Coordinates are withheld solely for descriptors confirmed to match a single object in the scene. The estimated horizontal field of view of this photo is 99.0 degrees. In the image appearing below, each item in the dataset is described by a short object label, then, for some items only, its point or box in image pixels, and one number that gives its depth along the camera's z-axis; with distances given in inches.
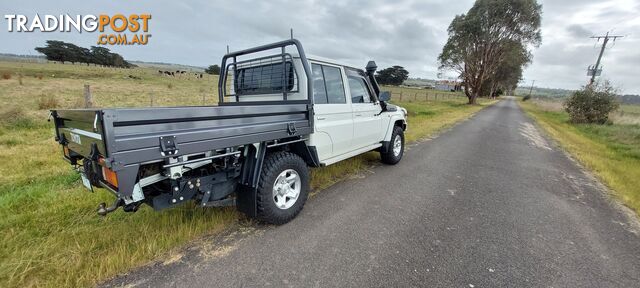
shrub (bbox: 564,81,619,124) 634.8
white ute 76.6
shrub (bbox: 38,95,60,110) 402.2
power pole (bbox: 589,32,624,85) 910.8
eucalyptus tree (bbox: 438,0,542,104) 998.4
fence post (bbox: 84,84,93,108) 287.3
